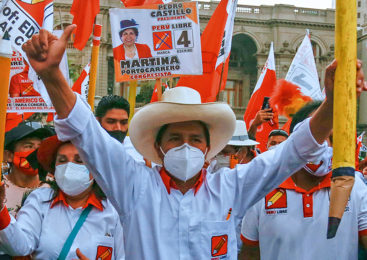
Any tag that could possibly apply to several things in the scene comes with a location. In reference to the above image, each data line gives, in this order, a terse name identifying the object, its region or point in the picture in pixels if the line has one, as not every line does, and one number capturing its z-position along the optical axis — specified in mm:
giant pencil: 1818
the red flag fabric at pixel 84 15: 5883
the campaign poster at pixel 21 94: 5672
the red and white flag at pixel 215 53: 5047
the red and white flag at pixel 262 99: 6758
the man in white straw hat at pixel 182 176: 2416
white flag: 6816
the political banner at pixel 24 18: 4996
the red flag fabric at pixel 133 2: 5250
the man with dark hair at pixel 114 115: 4707
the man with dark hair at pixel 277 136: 5914
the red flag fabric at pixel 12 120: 6234
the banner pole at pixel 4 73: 2094
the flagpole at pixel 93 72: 4668
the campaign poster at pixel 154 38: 4387
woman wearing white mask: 3070
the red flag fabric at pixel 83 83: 7266
